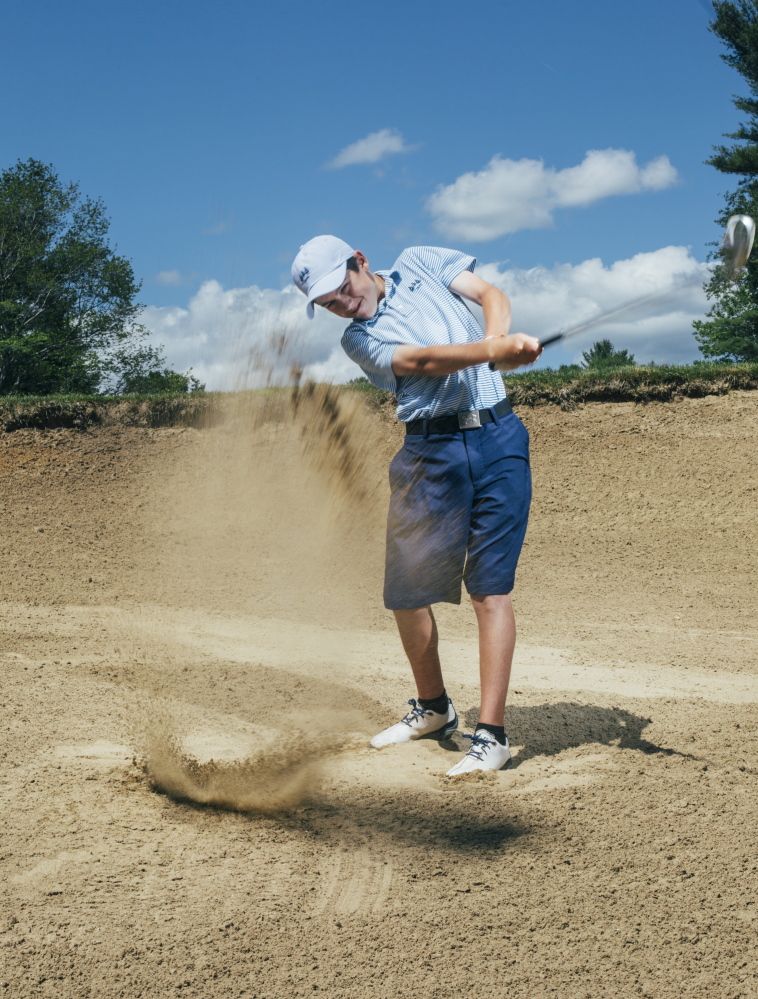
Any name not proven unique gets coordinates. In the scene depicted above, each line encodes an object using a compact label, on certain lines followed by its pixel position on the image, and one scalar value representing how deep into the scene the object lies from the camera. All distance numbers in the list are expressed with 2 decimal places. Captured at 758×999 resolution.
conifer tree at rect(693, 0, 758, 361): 16.05
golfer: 2.67
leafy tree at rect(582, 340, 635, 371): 47.38
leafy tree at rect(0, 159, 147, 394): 24.36
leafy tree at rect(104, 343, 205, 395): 12.63
